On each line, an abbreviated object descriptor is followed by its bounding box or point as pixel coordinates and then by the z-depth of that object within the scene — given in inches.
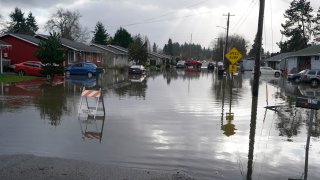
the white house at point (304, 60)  2025.1
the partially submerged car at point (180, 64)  3754.2
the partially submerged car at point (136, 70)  2167.8
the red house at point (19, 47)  1883.6
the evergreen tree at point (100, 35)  4198.3
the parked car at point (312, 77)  1585.9
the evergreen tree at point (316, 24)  3484.3
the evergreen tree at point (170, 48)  7751.0
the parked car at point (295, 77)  1706.4
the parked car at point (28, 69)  1535.4
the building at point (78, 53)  2089.3
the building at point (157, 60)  4051.4
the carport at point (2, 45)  1461.6
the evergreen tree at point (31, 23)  4106.8
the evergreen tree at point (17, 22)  3837.1
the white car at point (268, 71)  2492.6
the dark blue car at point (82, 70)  1740.9
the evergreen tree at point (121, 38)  4424.2
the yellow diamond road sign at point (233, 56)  1092.5
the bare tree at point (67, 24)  3887.8
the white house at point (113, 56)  2908.0
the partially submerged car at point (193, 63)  3996.1
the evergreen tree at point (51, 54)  1393.9
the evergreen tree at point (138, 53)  3097.9
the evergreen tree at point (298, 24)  3533.5
